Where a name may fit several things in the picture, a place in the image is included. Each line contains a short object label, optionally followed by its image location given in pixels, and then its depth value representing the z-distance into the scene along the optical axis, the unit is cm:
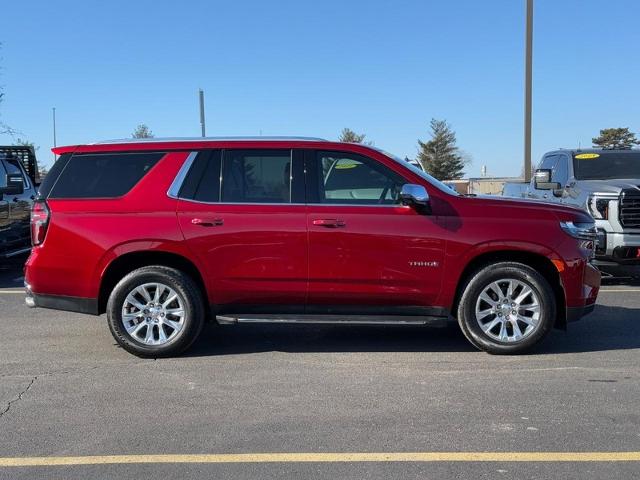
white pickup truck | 858
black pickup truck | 1007
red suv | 552
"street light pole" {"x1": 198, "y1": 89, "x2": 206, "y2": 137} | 1360
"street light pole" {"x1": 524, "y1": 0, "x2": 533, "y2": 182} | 1516
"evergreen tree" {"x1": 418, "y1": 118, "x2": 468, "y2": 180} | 7200
